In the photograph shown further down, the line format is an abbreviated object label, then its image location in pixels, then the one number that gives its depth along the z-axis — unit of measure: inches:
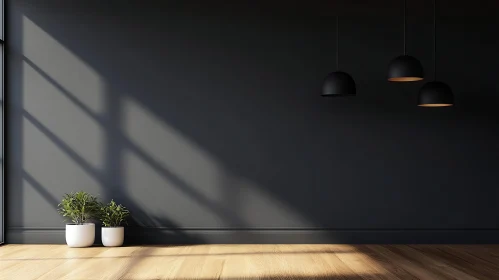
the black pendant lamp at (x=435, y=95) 239.1
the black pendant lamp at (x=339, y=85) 245.0
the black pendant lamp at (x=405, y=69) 220.5
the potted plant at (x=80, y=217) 250.8
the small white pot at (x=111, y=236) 252.7
